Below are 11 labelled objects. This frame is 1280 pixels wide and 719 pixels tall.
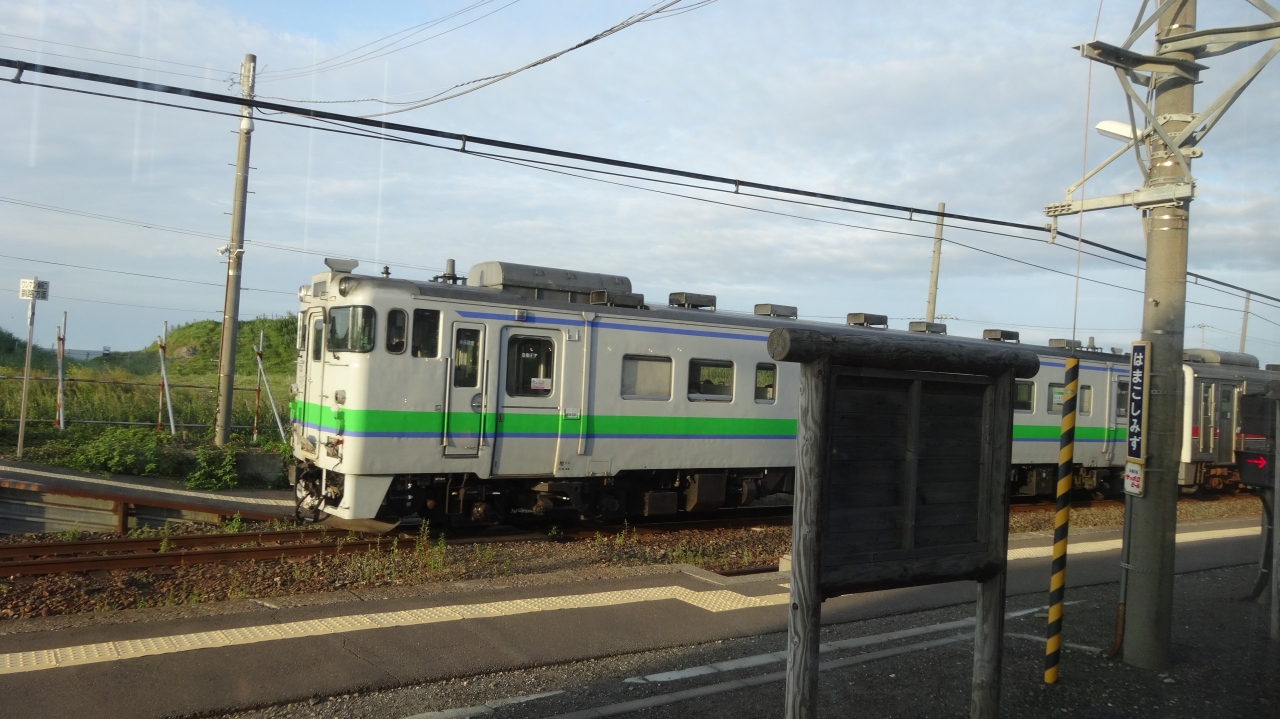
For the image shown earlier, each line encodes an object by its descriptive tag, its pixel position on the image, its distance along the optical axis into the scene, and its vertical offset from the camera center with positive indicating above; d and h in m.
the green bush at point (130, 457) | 14.92 -1.99
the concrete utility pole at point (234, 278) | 16.16 +1.17
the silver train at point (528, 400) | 10.73 -0.46
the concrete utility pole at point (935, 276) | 22.87 +2.85
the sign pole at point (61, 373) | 16.48 -0.72
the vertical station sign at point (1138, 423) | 6.55 -0.15
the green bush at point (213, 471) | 14.85 -2.10
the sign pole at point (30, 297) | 15.16 +0.60
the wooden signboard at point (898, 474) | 4.30 -0.44
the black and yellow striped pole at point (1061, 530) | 6.16 -0.94
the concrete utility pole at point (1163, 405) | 6.51 +0.00
